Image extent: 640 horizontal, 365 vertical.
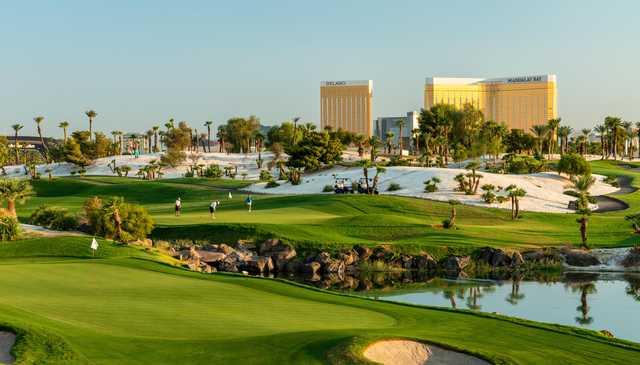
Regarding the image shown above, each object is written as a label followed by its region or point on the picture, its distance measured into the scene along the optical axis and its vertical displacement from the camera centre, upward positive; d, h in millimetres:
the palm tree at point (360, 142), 170625 -1081
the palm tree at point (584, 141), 185000 -1506
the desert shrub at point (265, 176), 127112 -5696
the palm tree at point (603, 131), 180775 +681
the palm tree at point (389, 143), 174725 -1372
